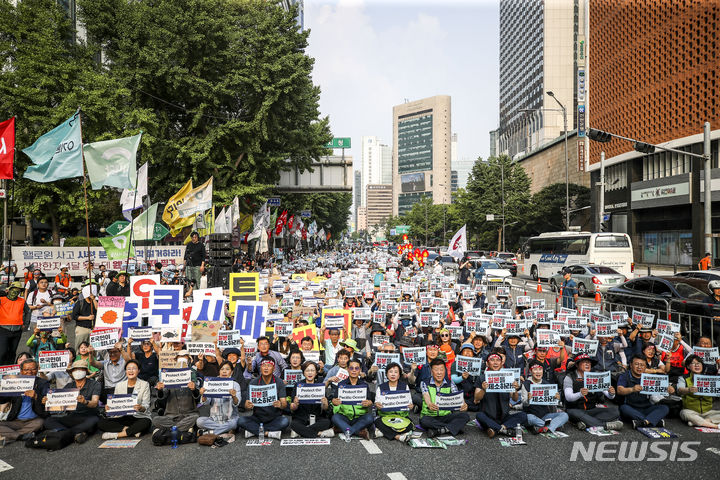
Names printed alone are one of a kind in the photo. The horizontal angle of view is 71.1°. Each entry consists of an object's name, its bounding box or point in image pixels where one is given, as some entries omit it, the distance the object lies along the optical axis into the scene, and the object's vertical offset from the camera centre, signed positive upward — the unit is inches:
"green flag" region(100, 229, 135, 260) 569.3 +0.8
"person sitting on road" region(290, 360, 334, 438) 291.6 -103.1
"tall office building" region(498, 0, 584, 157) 4121.6 +1546.8
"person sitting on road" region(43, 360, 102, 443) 286.4 -97.6
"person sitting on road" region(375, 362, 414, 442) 289.7 -101.5
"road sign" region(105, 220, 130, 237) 605.6 +23.0
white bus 1096.2 -12.9
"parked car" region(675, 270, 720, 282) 543.3 -34.1
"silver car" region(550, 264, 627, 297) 878.4 -58.6
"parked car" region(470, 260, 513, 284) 1065.3 -62.8
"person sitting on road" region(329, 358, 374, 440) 291.0 -99.3
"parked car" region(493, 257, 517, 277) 1515.7 -60.8
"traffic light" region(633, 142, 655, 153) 743.8 +147.0
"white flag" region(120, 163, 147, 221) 729.6 +88.0
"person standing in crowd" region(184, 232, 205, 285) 673.0 -14.1
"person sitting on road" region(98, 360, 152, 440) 290.0 -99.9
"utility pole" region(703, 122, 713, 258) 783.1 +64.9
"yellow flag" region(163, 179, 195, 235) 732.7 +48.2
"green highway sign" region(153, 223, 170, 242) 711.1 +22.2
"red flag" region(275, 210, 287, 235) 1637.3 +78.9
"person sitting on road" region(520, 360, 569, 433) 293.3 -99.7
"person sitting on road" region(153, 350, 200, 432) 291.6 -95.9
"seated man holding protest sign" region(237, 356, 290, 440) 292.4 -97.6
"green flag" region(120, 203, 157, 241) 611.9 +26.6
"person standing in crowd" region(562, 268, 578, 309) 659.4 -66.1
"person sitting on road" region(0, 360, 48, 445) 284.5 -95.2
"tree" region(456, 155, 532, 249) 2444.6 +247.8
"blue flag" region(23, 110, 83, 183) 494.6 +94.2
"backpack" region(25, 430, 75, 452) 271.9 -105.3
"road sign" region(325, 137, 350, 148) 1707.7 +352.2
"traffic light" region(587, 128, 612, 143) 688.4 +153.8
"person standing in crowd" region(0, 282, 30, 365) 393.1 -60.0
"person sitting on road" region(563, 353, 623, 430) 297.6 -97.7
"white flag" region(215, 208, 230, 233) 1014.4 +45.0
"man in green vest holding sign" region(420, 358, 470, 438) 292.7 -98.7
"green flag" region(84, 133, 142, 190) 523.8 +88.2
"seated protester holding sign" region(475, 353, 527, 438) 289.9 -95.6
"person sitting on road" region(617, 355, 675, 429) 297.7 -95.5
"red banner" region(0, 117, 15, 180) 518.9 +103.0
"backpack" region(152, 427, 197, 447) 279.0 -106.2
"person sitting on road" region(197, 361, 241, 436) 290.2 -97.9
